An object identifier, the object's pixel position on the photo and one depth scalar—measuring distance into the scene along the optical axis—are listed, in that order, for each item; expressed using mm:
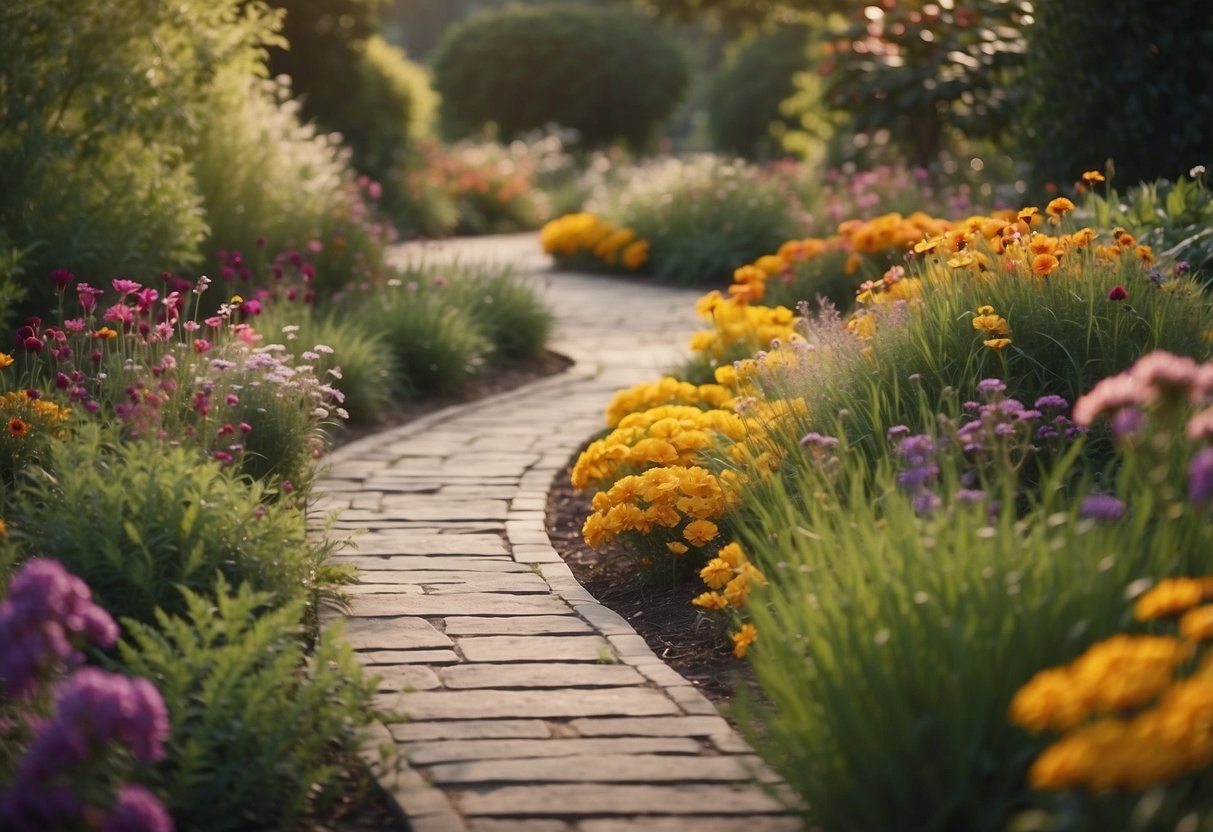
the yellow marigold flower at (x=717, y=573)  4277
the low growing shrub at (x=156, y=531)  3951
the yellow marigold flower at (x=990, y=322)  4570
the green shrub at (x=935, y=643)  2814
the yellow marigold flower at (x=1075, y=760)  2316
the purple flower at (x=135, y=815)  2490
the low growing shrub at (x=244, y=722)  3211
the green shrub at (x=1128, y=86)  9133
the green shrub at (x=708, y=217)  13305
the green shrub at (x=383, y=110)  18047
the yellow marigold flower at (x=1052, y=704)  2432
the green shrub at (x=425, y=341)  8367
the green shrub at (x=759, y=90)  27625
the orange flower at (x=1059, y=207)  5135
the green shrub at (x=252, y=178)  9359
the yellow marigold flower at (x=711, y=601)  4152
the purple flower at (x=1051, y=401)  4148
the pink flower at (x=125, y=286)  4987
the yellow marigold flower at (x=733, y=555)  4238
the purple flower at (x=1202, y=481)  2400
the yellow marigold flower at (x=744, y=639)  3803
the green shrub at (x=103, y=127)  7570
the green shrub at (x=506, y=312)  9383
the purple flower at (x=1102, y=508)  3104
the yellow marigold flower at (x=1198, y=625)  2527
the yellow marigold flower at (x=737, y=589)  4074
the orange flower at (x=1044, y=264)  4742
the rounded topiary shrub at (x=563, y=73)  25844
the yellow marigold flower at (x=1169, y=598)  2590
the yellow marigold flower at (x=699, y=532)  4789
